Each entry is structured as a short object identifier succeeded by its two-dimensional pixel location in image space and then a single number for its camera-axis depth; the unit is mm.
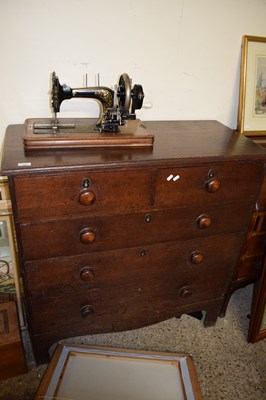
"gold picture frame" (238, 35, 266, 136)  1752
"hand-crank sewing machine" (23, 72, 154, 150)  1226
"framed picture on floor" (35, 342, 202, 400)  1515
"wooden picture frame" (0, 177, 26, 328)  1591
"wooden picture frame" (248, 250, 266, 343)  1764
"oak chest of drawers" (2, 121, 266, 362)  1156
